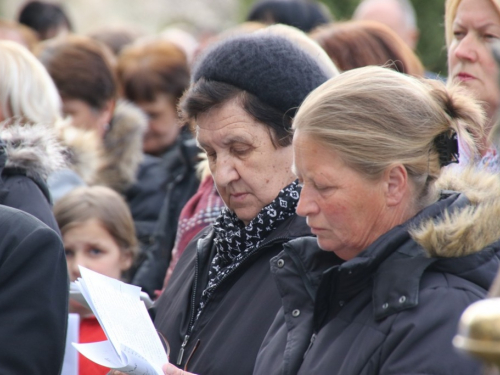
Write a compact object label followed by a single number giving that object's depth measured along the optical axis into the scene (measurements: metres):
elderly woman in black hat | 5.36
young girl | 8.73
